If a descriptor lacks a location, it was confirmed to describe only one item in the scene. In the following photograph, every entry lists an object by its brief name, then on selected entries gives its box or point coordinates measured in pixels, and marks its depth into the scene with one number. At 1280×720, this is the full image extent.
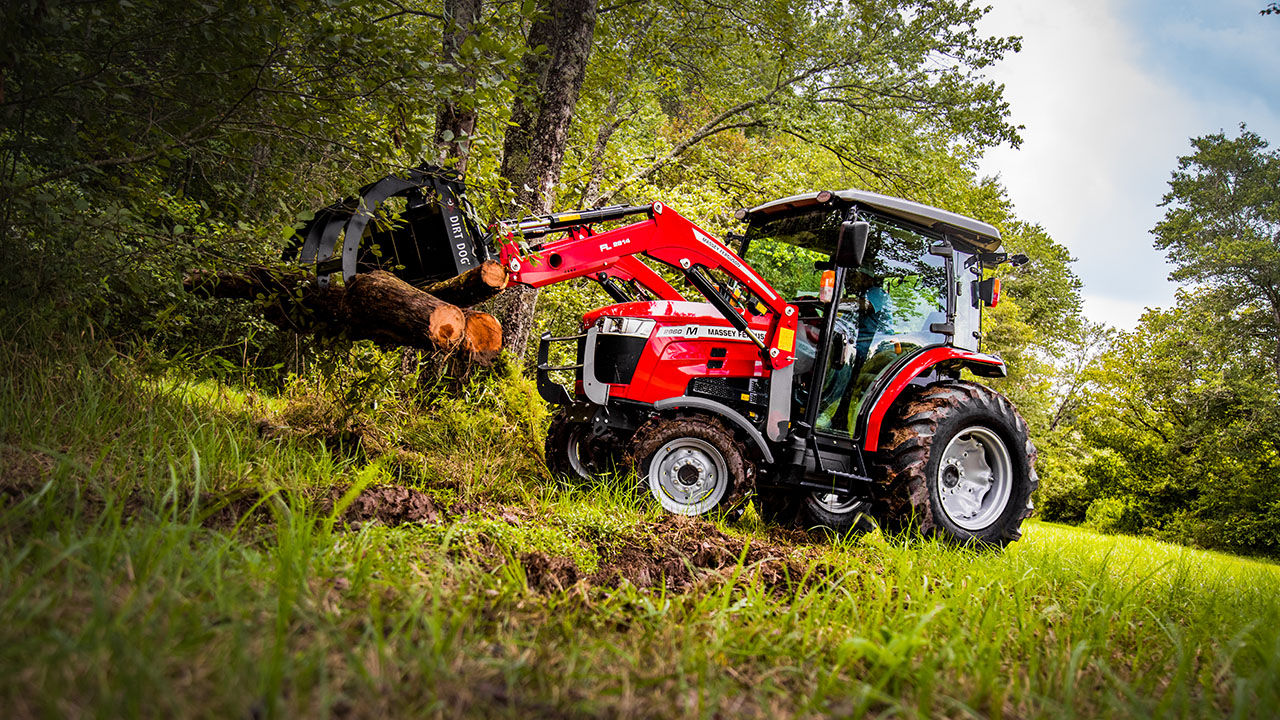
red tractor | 4.43
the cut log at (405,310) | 3.82
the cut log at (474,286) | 3.96
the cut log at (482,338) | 4.04
